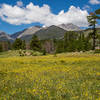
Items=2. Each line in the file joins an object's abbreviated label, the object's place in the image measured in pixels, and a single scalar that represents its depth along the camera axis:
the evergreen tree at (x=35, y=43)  72.75
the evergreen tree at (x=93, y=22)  41.50
